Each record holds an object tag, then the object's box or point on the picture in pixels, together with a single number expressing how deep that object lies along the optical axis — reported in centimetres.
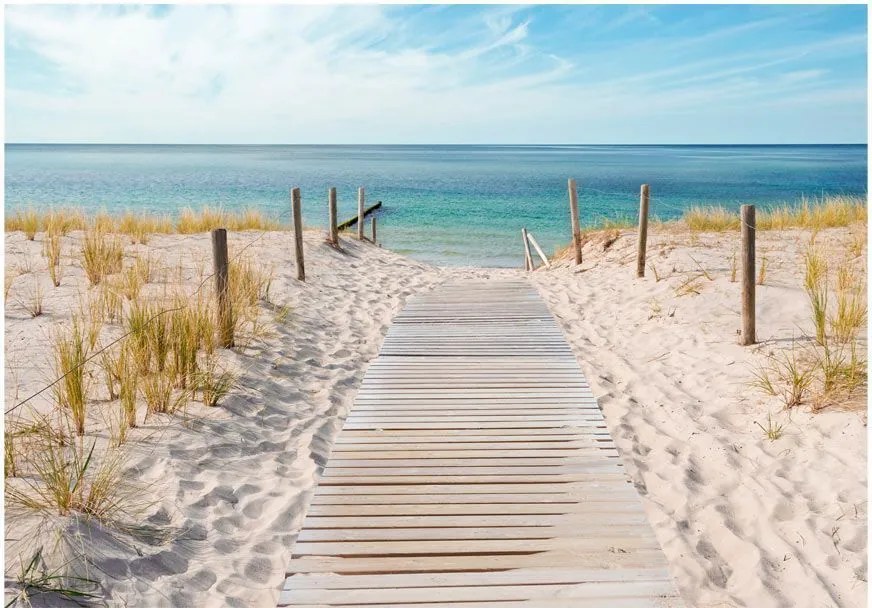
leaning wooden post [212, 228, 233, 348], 551
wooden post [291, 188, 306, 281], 873
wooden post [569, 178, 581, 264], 1098
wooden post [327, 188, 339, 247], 1134
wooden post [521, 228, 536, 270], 1424
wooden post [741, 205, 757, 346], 584
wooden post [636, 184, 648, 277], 885
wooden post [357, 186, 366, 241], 1366
